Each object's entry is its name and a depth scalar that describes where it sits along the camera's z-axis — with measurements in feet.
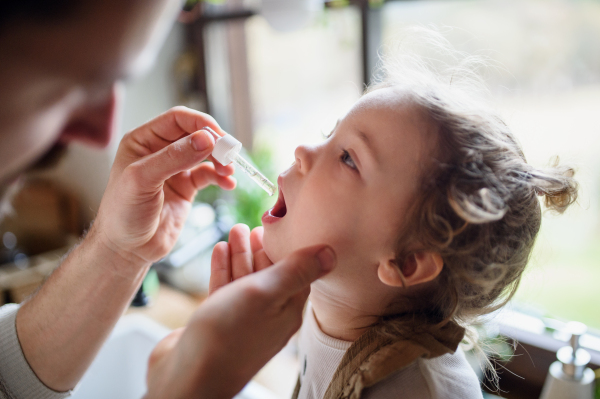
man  1.75
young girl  2.32
